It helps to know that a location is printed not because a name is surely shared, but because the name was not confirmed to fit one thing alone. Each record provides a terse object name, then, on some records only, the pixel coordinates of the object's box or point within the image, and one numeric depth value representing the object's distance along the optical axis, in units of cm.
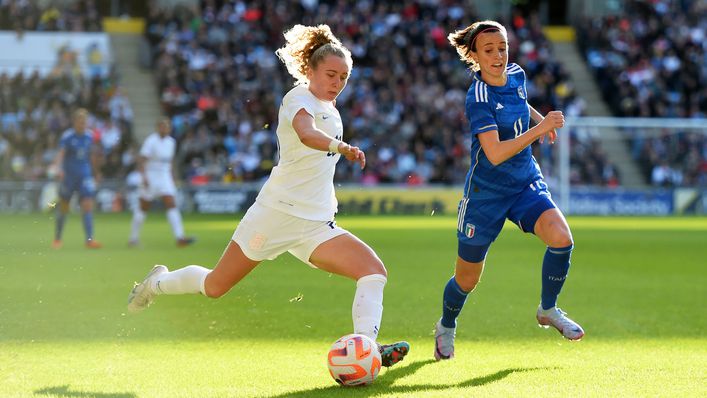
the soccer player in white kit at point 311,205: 1256
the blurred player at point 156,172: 3506
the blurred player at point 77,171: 3425
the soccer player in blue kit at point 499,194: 1366
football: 1164
